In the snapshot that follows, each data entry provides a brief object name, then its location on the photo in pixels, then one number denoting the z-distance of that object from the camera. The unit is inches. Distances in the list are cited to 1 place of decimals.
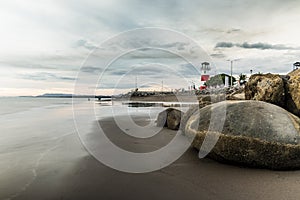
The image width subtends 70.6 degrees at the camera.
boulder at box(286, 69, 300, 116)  259.1
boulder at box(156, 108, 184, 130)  396.9
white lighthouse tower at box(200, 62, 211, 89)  2438.2
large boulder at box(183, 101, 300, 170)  178.1
